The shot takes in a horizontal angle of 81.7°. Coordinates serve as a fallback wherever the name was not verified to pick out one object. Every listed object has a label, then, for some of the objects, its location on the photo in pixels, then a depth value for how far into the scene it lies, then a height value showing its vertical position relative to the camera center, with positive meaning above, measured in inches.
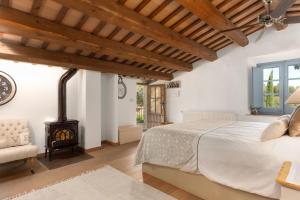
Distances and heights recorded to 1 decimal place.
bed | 68.3 -28.7
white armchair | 118.2 -32.8
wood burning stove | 152.6 -27.5
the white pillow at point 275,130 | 79.9 -15.4
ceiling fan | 80.2 +42.9
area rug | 92.3 -52.1
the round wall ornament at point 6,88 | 141.7 +9.3
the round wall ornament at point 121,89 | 221.5 +12.7
